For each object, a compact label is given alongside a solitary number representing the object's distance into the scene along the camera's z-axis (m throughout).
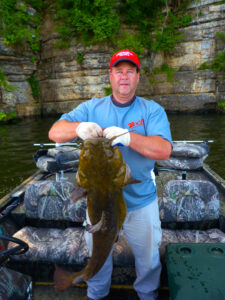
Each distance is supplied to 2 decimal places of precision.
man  2.46
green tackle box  1.72
